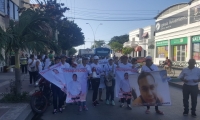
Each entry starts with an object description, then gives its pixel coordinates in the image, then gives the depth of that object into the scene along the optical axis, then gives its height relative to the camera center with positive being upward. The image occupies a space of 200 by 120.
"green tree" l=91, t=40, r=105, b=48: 68.38 +7.69
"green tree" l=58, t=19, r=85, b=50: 25.97 +4.37
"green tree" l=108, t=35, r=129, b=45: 61.31 +8.61
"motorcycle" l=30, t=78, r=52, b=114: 4.47 -1.32
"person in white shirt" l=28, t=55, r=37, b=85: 7.59 -0.51
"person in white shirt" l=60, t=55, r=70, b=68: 4.96 -0.13
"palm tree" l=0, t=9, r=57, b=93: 5.02 +0.90
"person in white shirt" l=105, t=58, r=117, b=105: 5.12 -0.80
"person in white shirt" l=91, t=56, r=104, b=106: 5.12 -0.76
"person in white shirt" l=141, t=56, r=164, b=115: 4.49 -0.33
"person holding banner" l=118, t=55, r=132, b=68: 5.10 -0.20
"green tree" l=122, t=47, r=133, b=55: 29.66 +1.53
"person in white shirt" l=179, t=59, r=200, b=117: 4.26 -0.75
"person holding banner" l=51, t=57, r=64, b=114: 4.54 -1.21
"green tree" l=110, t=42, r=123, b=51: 39.70 +3.24
